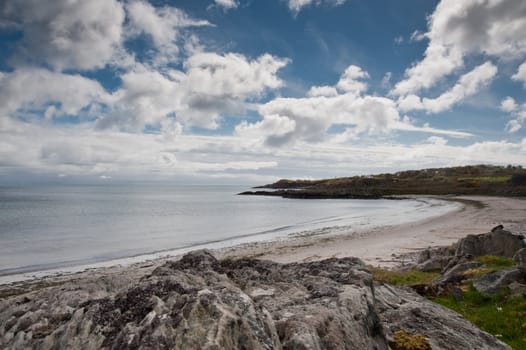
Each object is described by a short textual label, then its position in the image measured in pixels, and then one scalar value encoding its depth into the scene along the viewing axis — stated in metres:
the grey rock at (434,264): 18.21
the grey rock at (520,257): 13.56
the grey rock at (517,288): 10.67
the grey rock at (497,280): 11.33
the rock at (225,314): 4.20
